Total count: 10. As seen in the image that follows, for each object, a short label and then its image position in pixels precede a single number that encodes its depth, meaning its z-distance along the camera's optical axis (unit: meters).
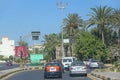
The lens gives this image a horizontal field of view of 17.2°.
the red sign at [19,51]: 78.12
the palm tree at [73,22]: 108.69
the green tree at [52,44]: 162.88
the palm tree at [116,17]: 88.38
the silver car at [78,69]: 39.56
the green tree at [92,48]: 94.38
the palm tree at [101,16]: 91.56
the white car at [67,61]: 57.78
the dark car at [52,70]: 37.34
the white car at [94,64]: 68.75
